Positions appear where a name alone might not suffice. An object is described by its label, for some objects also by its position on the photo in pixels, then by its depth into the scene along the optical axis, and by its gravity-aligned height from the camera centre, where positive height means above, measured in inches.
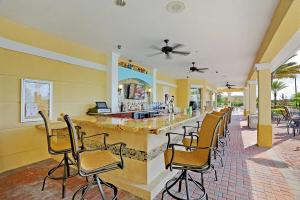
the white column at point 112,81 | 161.8 +24.1
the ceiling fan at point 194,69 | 206.5 +49.8
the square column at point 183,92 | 325.1 +22.9
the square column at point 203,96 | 341.7 +14.2
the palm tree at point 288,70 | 310.0 +75.1
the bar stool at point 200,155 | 58.7 -25.4
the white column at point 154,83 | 239.6 +32.9
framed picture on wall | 104.4 +1.9
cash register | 144.5 -6.7
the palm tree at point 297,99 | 338.6 +6.9
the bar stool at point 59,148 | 71.7 -25.8
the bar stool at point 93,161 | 52.8 -26.2
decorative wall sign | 185.7 +51.6
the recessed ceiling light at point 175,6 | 83.6 +60.5
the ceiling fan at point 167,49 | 132.4 +51.5
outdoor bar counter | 67.0 -29.5
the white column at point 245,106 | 380.0 -11.8
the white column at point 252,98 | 283.0 +7.2
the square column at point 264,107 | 147.5 -5.4
